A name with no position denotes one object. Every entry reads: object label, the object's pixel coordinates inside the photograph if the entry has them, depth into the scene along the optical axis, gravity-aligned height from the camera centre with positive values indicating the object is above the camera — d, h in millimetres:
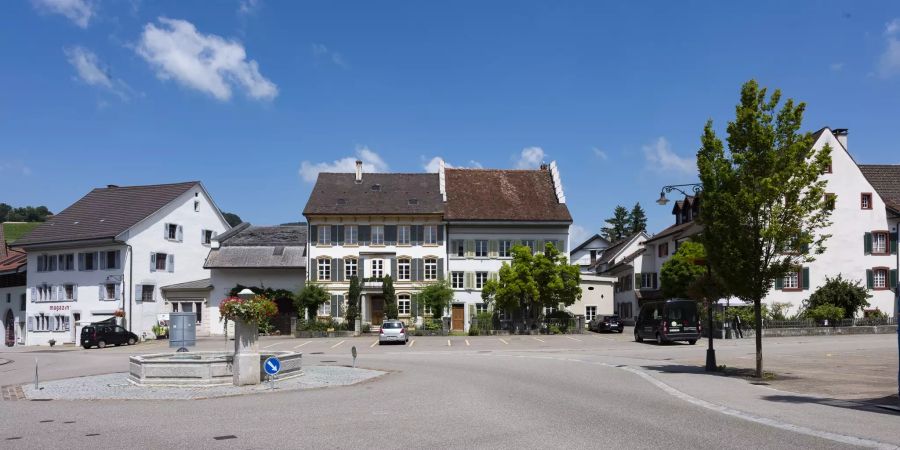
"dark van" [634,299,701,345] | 37188 -2597
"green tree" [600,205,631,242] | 121188 +6901
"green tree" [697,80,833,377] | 20156 +1880
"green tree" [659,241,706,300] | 54000 -151
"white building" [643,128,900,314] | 50312 +1726
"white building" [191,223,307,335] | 57500 -354
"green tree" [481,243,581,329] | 50688 -758
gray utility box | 28438 -2189
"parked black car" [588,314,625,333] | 51500 -3702
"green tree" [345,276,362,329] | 54000 -2165
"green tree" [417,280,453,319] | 54188 -1906
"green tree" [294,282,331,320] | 54438 -1961
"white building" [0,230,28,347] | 62875 -2351
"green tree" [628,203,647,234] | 120500 +7998
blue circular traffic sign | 18516 -2299
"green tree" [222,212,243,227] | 136625 +9751
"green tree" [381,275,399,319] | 54375 -1987
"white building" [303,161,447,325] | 56656 +1689
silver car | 43750 -3536
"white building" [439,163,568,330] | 57312 +2722
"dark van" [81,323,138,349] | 48656 -4124
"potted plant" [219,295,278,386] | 19391 -1427
